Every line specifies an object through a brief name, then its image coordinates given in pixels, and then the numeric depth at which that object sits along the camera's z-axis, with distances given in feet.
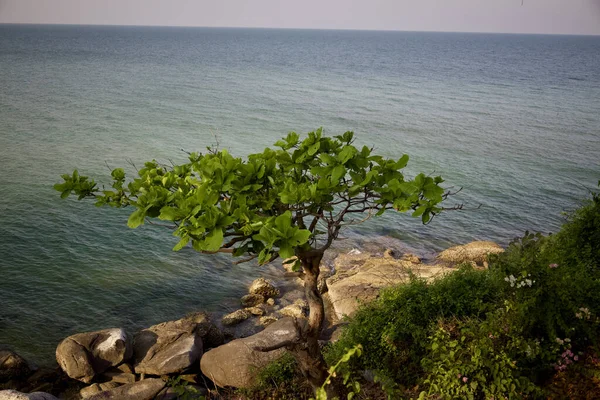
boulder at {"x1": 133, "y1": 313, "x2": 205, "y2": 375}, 37.76
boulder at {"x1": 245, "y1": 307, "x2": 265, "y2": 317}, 49.57
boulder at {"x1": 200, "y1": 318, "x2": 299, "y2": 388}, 33.35
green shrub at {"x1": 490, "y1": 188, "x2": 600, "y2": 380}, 24.99
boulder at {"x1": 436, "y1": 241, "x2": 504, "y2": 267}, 60.59
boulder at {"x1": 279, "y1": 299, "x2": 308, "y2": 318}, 49.11
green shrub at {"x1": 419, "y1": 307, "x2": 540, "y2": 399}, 22.85
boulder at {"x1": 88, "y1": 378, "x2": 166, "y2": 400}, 33.60
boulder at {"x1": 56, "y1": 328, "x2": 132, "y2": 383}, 38.29
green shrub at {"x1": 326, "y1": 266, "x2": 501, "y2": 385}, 28.55
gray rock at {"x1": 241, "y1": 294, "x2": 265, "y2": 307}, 52.19
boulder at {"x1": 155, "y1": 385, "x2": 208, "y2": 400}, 33.62
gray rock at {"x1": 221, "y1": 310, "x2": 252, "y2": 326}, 47.91
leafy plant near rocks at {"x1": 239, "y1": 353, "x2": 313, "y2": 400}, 28.17
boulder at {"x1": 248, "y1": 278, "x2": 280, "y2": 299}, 53.31
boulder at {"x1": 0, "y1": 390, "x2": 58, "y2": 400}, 31.27
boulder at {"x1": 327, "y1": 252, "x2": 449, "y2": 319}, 46.39
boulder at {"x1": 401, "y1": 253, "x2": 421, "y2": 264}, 61.21
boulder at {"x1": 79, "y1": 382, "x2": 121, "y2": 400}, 36.51
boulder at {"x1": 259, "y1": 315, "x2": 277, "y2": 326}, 47.75
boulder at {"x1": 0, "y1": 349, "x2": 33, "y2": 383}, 38.24
